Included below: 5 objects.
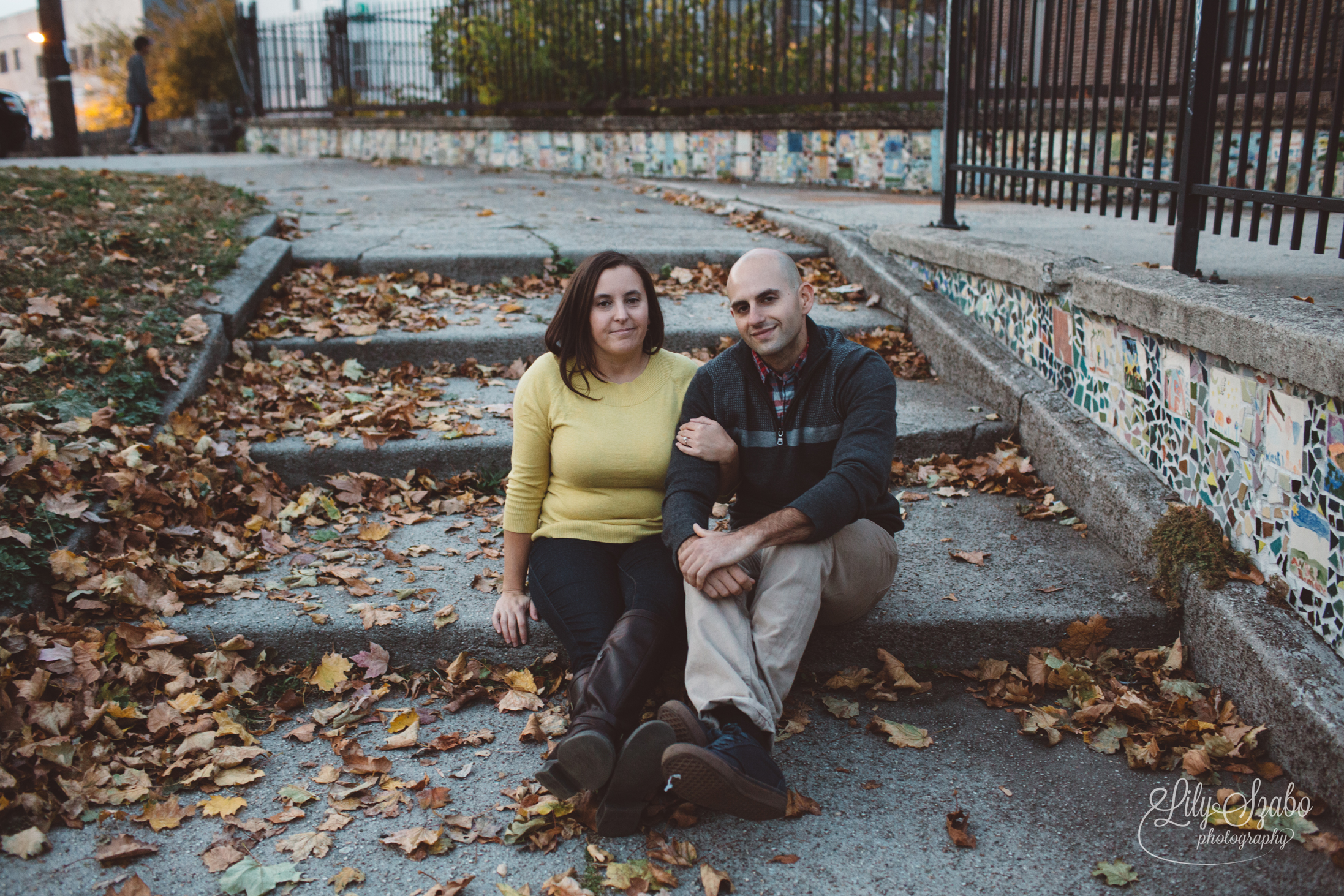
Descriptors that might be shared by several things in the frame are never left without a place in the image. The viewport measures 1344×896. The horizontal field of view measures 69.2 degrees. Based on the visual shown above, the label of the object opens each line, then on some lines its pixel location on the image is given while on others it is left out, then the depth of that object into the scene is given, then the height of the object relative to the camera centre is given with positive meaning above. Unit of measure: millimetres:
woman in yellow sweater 2852 -815
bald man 2512 -848
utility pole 13883 +1715
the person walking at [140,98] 16906 +1725
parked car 14508 +1103
